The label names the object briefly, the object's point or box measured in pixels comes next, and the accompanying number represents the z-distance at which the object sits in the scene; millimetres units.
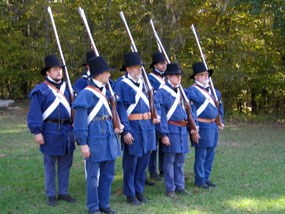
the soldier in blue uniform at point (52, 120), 6703
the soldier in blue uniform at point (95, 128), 6082
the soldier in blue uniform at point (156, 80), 8359
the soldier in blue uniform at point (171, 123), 7379
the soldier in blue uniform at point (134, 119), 7000
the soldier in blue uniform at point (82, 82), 8133
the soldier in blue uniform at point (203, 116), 7980
